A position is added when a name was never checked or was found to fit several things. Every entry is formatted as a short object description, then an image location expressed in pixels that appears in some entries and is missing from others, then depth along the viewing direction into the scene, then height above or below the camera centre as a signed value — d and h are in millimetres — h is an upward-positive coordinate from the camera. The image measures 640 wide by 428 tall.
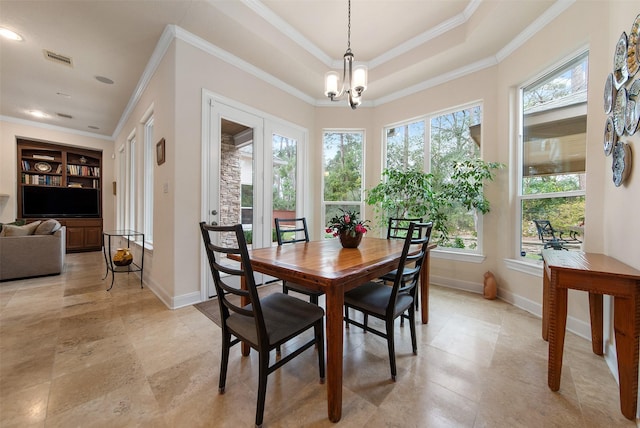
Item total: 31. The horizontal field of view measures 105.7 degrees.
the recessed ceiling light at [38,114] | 4637 +1899
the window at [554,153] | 2256 +612
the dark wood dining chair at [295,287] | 1859 -611
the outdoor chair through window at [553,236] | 2312 -232
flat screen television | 5367 +204
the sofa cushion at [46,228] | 3672 -270
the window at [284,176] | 3600 +544
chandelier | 2076 +1127
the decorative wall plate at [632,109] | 1413 +631
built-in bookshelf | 5387 +527
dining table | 1182 -313
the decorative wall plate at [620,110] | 1575 +691
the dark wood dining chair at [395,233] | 2273 -259
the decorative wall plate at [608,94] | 1731 +869
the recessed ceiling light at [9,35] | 2557 +1898
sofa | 3330 -576
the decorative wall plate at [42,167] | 5629 +1025
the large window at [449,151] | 3223 +892
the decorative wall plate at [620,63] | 1559 +1002
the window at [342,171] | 4230 +715
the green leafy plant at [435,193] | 2922 +255
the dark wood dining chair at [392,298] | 1480 -584
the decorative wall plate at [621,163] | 1535 +336
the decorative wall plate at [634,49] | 1433 +994
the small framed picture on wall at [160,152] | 2802 +692
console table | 1252 -499
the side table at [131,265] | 3262 -787
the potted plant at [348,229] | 2002 -142
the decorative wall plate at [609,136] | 1726 +563
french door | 2797 +557
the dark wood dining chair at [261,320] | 1144 -606
